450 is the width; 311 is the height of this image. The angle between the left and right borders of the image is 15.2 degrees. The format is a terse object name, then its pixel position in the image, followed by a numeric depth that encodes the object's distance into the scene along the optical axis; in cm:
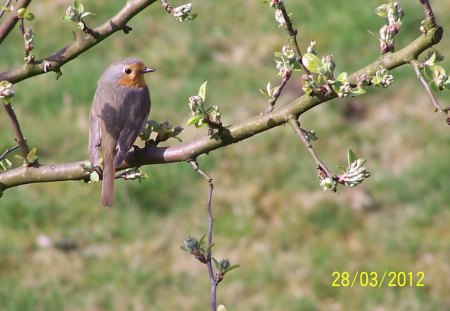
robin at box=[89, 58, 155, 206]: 726
